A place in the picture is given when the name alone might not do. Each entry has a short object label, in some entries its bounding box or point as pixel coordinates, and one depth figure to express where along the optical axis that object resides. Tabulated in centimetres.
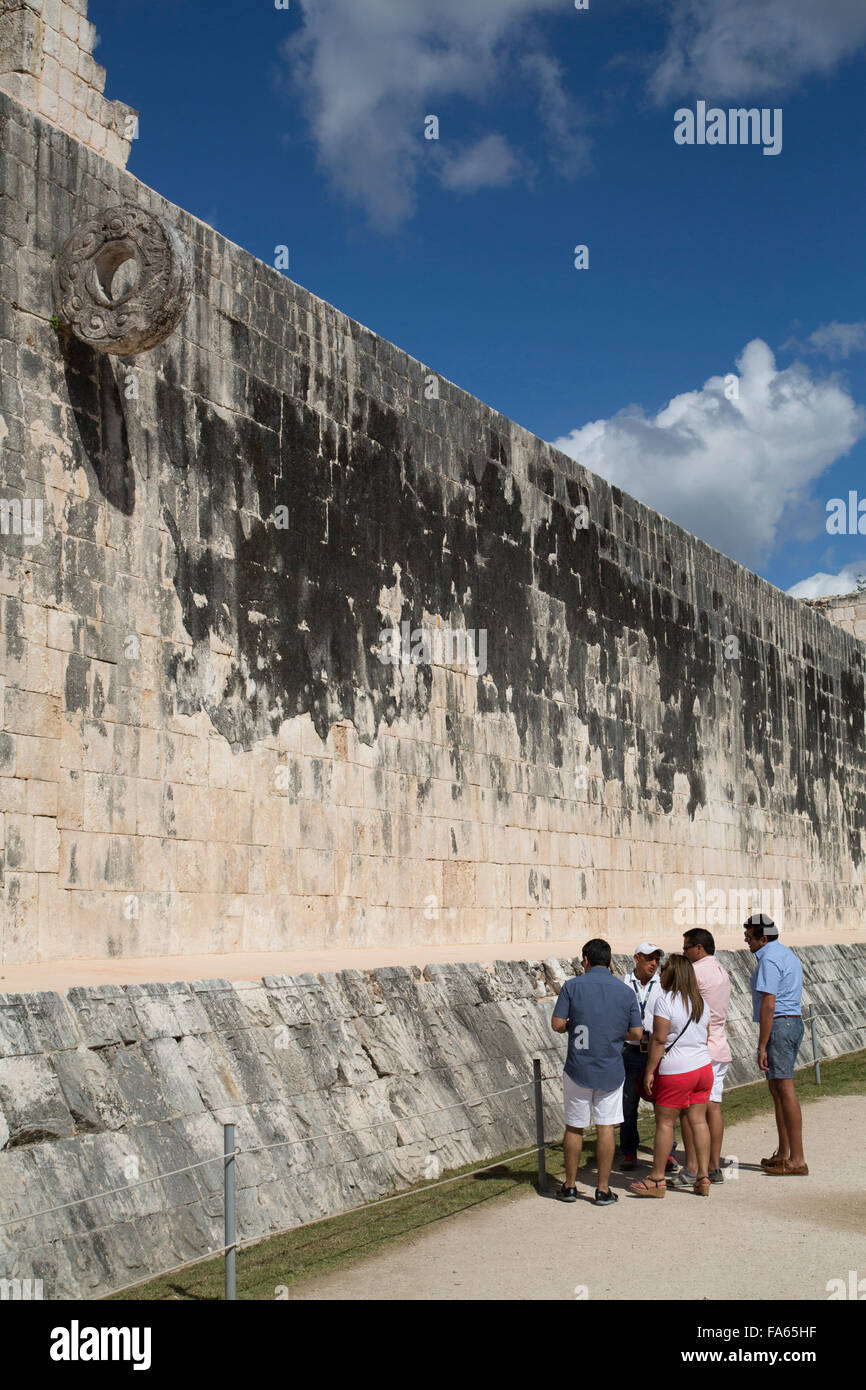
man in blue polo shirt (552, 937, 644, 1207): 679
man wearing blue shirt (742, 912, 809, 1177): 751
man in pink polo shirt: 747
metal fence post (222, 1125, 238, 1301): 493
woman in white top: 702
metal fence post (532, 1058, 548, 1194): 702
